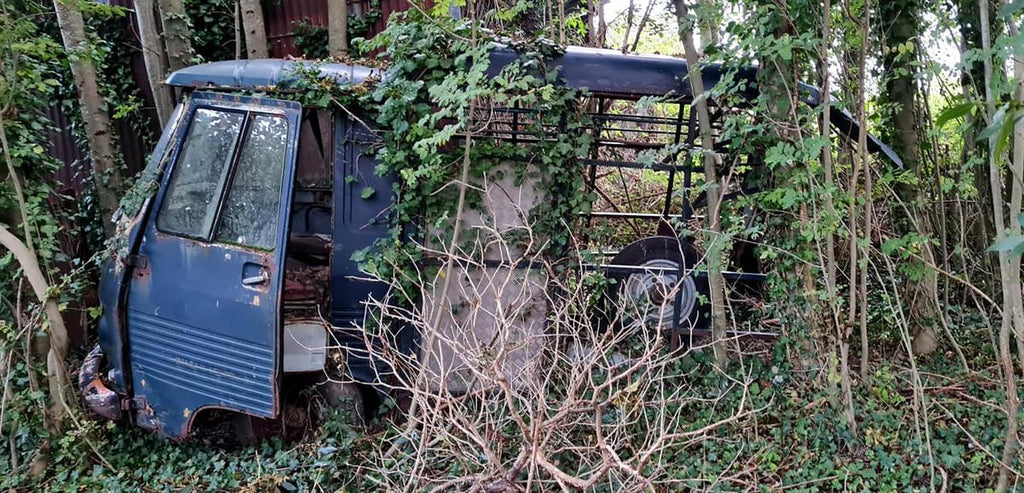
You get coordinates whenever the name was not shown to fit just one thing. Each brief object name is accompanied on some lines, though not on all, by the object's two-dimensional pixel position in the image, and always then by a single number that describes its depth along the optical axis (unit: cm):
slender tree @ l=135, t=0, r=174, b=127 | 623
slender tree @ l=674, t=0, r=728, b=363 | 425
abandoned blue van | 395
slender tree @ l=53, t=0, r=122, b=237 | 541
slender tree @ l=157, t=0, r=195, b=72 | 616
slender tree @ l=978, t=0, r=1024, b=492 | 327
